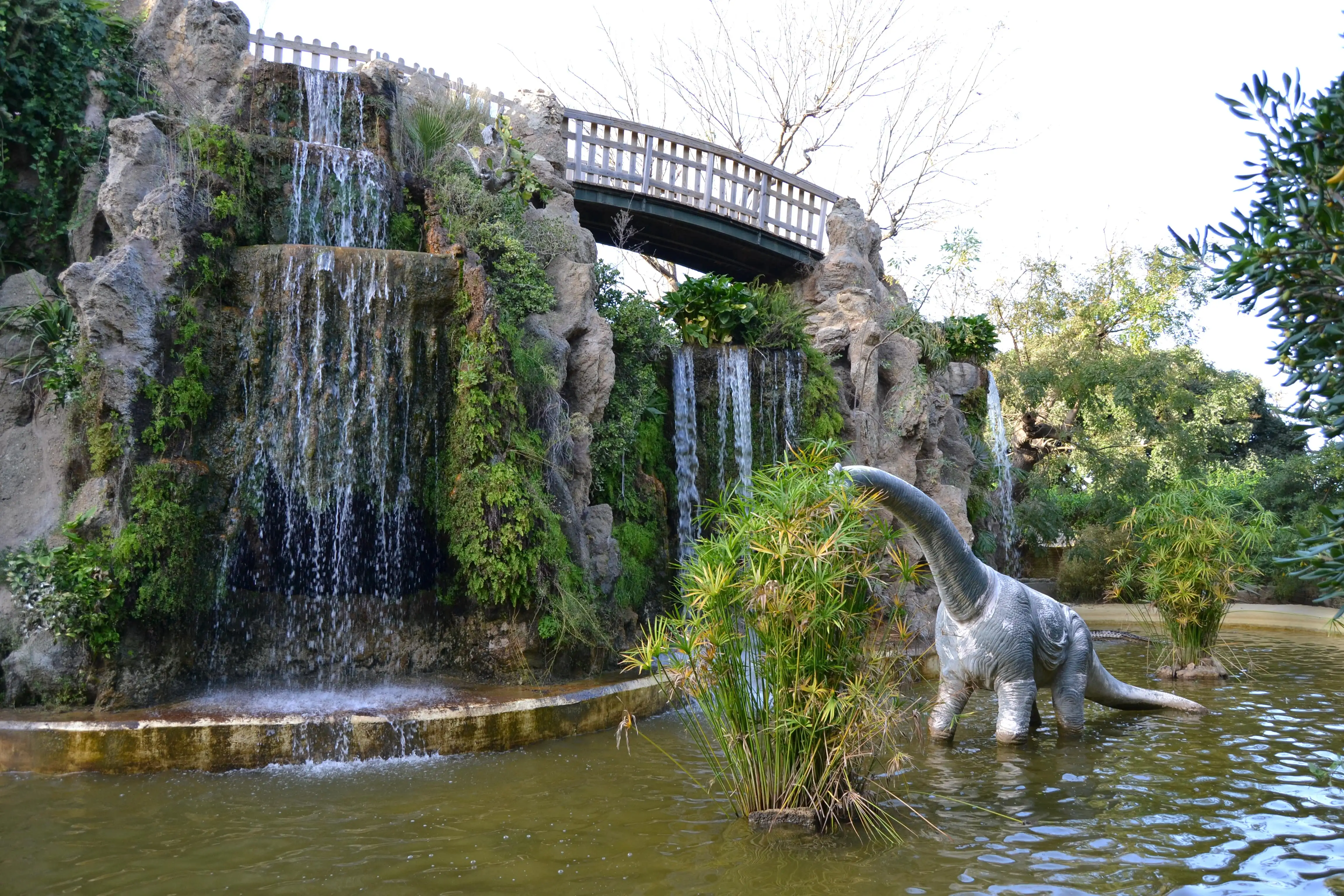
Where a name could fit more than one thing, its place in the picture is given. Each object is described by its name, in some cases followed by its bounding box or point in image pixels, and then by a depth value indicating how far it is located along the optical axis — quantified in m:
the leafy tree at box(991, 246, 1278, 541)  18.52
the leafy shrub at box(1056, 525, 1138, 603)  15.59
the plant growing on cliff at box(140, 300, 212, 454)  7.49
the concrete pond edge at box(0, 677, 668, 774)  5.91
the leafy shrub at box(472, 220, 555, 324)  9.23
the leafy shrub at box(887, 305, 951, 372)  13.67
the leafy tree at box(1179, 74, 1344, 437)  3.02
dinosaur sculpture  6.32
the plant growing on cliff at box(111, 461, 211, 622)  6.99
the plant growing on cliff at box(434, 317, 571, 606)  7.86
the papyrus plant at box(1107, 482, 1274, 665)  8.86
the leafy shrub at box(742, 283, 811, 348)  12.20
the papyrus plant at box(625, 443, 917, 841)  4.42
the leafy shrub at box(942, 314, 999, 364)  15.42
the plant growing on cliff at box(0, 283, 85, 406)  8.09
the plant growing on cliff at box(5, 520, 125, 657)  6.69
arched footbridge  13.28
